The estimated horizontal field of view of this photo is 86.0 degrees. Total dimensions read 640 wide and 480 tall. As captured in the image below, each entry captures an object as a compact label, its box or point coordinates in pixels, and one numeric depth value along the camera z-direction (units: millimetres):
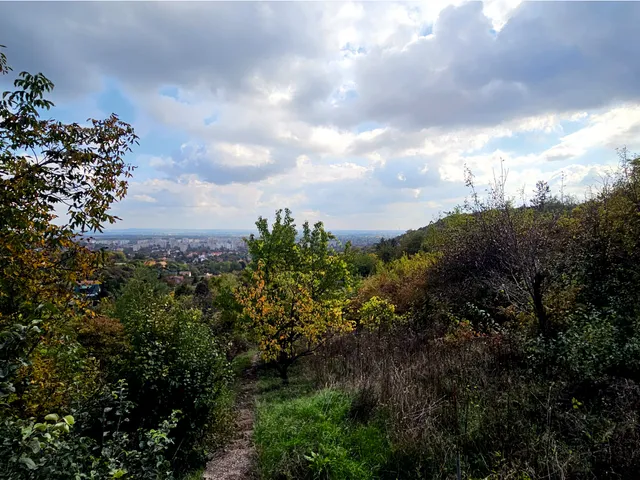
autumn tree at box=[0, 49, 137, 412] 3137
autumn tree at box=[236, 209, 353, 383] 8156
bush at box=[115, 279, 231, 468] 4648
